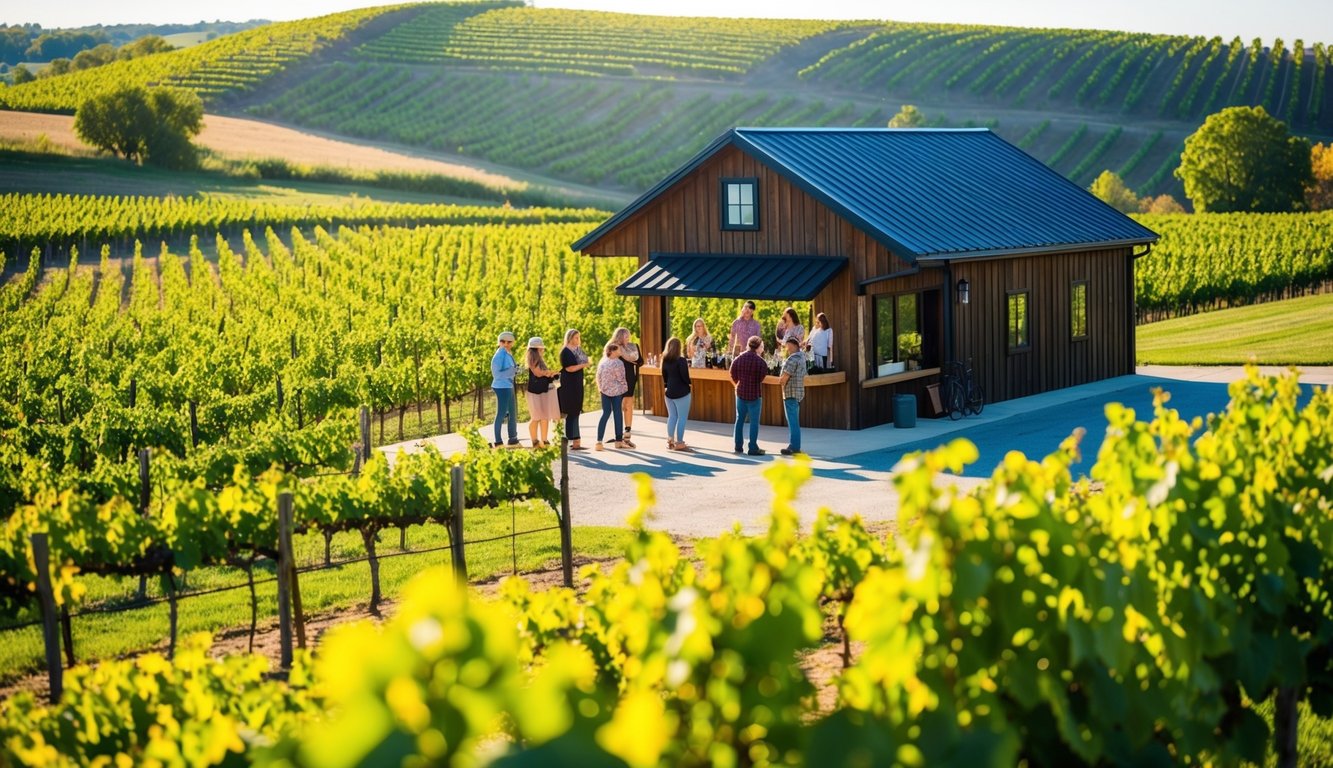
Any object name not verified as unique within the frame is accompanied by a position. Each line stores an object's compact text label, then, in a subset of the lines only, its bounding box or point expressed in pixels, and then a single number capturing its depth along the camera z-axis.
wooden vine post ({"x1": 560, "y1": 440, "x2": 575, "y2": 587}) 12.72
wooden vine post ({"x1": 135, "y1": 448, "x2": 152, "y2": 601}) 13.91
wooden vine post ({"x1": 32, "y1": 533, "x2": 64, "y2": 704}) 9.45
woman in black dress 19.92
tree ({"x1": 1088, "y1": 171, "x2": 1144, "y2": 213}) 83.00
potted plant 21.88
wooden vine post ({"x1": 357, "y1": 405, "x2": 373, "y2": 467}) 16.30
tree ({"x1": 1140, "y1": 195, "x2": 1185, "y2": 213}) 85.00
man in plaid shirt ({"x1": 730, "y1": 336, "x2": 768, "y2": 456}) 18.88
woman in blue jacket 19.91
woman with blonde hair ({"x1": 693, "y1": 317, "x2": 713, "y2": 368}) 21.78
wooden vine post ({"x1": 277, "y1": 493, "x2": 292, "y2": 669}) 10.50
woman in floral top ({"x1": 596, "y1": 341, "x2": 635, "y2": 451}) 20.09
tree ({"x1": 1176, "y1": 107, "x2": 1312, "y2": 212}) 81.44
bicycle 21.86
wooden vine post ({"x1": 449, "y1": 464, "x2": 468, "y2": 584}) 11.68
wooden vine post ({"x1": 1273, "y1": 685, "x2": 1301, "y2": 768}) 6.77
